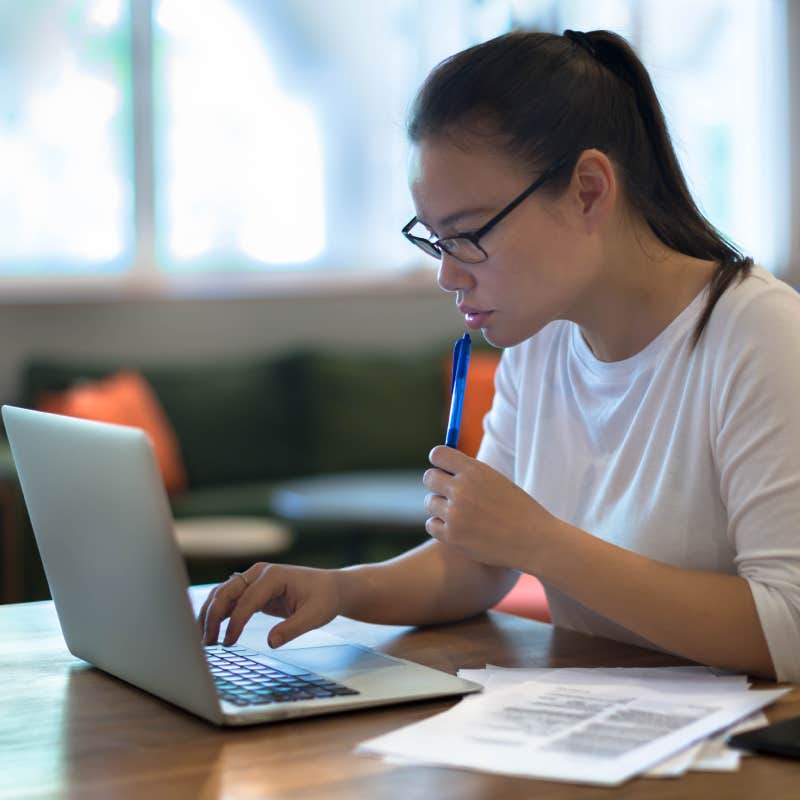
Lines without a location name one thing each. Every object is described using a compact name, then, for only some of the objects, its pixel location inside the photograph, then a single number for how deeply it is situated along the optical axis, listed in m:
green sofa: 6.57
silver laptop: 2.10
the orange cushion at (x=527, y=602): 3.22
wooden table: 1.99
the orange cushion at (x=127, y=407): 5.81
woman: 2.32
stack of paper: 2.02
